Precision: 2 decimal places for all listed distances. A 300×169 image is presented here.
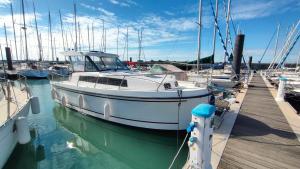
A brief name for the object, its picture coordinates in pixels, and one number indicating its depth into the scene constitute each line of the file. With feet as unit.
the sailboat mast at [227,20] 48.22
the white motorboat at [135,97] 18.58
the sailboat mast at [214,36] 43.26
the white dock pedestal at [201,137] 9.82
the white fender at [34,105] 20.94
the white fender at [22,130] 15.08
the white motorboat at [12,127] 13.32
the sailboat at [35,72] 84.53
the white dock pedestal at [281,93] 28.81
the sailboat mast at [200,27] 33.55
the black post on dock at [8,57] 85.94
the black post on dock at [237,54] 39.91
